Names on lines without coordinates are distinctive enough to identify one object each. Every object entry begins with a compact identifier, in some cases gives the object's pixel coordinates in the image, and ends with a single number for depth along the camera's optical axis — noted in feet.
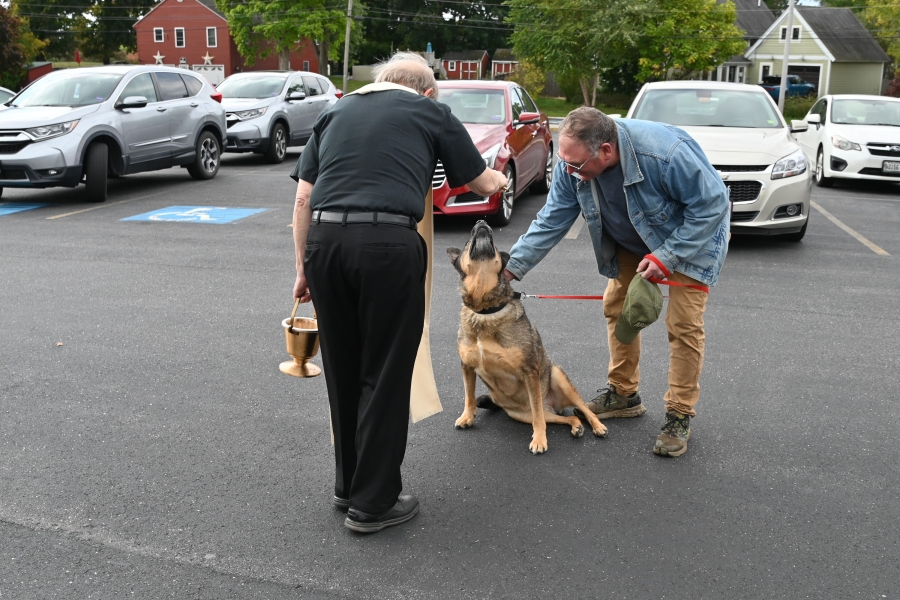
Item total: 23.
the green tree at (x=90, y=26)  271.28
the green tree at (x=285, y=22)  200.23
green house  222.48
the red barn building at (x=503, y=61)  308.60
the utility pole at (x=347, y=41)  165.58
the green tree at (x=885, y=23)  184.44
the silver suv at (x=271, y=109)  56.13
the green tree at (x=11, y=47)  131.72
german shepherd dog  13.34
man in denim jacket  13.11
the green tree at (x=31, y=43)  169.38
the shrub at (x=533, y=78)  184.34
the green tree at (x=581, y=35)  155.74
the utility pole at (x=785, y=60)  120.16
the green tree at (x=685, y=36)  158.20
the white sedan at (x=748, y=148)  29.94
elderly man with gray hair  10.60
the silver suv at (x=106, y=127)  37.81
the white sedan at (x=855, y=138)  46.98
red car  33.06
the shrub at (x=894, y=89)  154.51
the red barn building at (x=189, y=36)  249.55
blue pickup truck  204.24
